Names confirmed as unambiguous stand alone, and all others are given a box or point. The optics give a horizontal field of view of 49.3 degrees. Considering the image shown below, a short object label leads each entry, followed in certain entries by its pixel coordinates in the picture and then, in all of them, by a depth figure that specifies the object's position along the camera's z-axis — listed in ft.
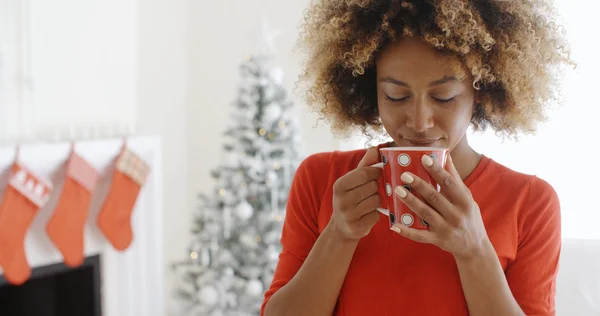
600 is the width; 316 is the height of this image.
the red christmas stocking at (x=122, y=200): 9.44
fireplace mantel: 8.83
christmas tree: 9.77
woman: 3.17
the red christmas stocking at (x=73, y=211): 8.74
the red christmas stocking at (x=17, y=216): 8.02
